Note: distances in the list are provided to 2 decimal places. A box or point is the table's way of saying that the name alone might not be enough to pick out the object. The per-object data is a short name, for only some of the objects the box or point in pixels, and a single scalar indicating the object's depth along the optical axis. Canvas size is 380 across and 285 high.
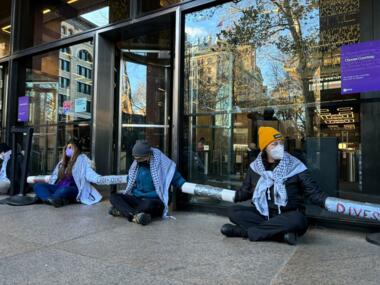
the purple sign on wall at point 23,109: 9.28
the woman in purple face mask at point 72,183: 6.71
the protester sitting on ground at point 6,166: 7.95
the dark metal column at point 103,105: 7.65
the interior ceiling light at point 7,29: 9.97
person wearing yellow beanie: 4.11
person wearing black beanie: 5.38
